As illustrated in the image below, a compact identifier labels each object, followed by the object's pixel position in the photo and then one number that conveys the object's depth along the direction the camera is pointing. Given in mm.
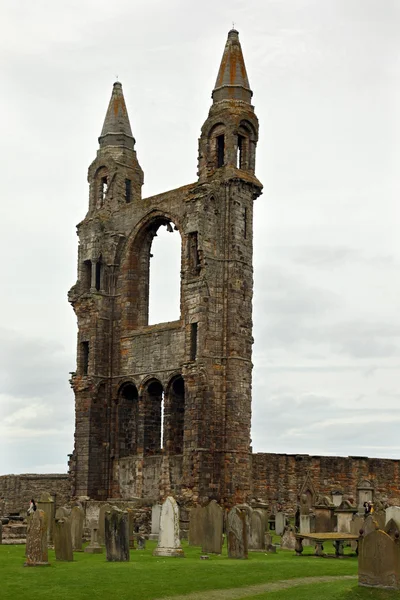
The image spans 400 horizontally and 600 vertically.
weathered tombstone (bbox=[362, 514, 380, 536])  18906
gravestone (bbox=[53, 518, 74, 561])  18172
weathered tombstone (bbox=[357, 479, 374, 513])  29625
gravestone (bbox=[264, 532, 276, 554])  21547
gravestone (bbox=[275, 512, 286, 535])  26891
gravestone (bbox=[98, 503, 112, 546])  22234
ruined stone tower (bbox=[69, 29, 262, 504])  31500
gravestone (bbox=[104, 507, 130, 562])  18078
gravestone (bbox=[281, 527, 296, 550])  22438
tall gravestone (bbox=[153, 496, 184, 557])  19297
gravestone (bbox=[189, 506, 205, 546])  22094
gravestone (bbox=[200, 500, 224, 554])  20578
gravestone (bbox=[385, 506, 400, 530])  20094
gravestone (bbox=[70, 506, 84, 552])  21203
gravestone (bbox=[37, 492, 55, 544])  22297
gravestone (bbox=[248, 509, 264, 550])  21625
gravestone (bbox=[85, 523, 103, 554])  20466
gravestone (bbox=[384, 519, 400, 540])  14580
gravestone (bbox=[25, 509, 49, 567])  17047
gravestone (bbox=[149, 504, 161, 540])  25609
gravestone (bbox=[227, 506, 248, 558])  19219
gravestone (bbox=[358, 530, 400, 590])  14414
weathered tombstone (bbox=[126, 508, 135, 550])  22005
